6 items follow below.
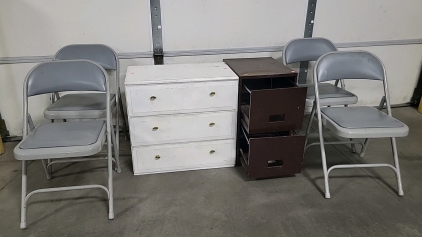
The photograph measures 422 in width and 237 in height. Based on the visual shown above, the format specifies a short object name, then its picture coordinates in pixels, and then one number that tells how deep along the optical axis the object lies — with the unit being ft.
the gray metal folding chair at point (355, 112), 5.68
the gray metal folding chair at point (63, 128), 4.93
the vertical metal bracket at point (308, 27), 8.47
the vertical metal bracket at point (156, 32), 7.70
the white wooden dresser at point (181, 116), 6.24
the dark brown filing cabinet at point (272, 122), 6.05
